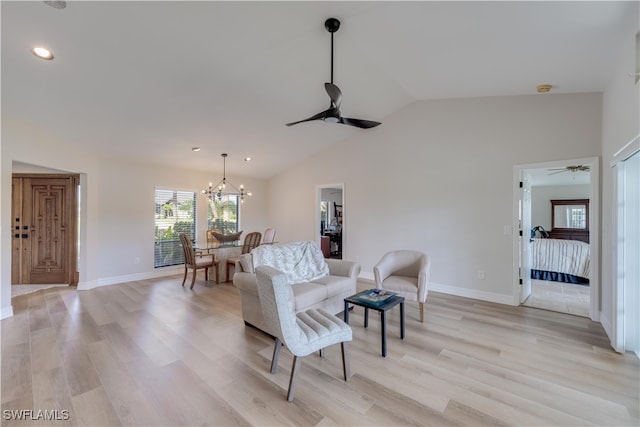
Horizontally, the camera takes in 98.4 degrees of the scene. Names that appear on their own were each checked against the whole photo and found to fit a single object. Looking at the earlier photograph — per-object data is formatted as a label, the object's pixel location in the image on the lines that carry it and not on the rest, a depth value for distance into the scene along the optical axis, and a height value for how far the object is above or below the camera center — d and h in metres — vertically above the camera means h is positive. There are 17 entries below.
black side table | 2.62 -0.93
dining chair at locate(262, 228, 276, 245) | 6.57 -0.56
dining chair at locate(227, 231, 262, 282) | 5.89 -0.63
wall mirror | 8.34 +0.02
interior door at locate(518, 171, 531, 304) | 4.16 -0.30
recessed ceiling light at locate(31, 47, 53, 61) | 2.66 +1.57
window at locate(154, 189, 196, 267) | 6.12 -0.21
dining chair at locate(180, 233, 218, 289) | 5.18 -0.91
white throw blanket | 3.54 -0.62
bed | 5.13 -0.89
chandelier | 6.18 +0.63
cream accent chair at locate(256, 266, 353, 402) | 2.04 -0.91
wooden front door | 5.22 -0.38
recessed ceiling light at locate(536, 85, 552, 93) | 3.46 +1.60
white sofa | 3.13 -0.93
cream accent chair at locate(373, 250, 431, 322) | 3.52 -0.85
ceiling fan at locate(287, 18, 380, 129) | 2.64 +1.12
